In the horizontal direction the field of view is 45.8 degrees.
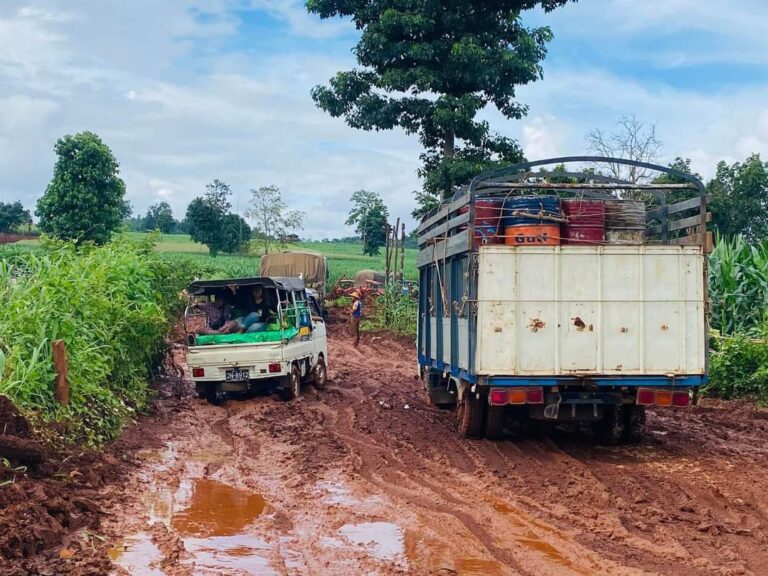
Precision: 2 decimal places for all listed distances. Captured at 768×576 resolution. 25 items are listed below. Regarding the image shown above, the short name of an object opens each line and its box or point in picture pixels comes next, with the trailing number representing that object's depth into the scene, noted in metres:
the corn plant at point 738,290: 17.39
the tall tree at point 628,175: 27.14
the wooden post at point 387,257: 32.72
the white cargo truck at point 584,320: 9.92
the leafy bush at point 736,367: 15.12
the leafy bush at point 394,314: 29.70
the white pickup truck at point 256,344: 15.05
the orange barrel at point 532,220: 10.45
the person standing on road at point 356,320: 27.79
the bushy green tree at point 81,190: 39.22
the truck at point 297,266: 36.41
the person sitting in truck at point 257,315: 16.11
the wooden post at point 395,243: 31.94
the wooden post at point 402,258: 32.41
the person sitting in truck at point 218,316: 15.80
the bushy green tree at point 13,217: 69.06
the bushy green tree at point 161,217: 105.75
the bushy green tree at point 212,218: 74.50
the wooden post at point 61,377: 9.98
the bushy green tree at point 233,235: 75.44
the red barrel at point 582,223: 10.77
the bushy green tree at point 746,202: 30.62
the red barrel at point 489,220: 10.55
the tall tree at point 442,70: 24.38
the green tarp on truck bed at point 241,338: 15.29
